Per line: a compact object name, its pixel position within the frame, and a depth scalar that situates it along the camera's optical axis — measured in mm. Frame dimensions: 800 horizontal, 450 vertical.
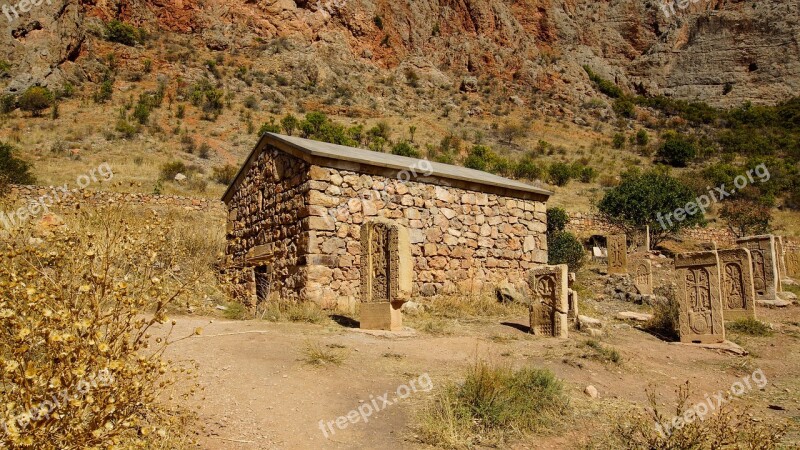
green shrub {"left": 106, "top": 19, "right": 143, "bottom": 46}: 44250
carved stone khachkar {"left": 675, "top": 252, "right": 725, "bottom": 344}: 10656
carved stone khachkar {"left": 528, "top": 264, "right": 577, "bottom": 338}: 10219
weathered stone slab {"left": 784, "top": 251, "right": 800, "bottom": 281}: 21597
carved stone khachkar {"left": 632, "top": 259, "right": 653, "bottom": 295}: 16781
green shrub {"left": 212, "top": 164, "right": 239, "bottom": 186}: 26659
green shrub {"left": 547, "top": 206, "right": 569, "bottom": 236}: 24141
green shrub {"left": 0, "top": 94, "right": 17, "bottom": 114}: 32269
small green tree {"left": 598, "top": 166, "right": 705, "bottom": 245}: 25344
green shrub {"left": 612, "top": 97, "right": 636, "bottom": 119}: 56094
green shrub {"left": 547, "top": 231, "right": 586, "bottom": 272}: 20156
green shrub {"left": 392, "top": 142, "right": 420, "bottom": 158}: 33281
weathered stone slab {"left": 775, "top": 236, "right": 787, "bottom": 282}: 19406
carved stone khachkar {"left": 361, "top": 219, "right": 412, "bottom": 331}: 9383
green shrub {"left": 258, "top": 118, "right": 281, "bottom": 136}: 33234
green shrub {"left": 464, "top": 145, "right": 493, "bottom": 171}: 33156
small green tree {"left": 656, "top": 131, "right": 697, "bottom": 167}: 41562
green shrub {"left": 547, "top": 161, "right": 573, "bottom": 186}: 34438
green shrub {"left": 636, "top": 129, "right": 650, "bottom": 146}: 46125
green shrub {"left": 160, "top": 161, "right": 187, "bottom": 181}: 25062
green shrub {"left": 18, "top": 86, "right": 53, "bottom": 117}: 32625
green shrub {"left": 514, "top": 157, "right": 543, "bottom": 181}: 34094
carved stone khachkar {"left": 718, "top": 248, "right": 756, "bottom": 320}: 12750
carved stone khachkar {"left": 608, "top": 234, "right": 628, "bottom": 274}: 18891
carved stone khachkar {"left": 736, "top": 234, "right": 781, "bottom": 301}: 15258
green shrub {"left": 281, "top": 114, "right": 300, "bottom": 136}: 33688
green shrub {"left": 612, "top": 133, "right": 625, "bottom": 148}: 45112
